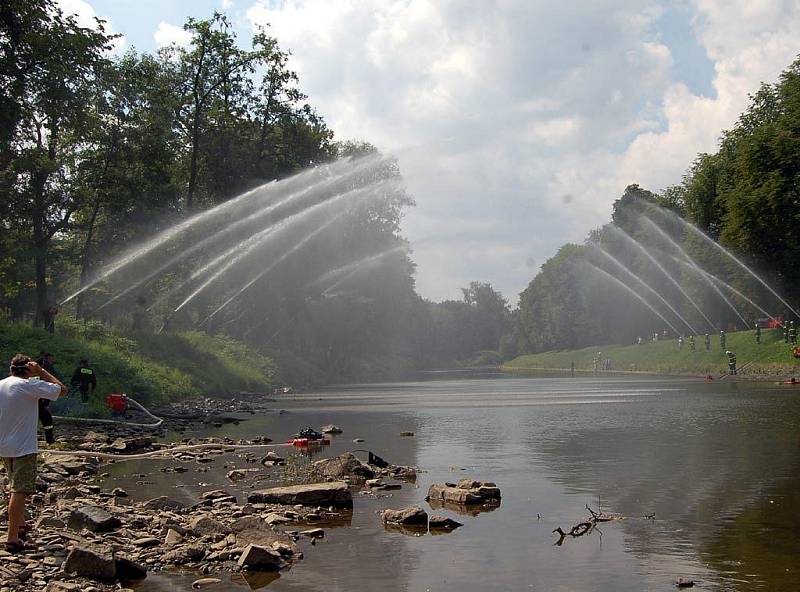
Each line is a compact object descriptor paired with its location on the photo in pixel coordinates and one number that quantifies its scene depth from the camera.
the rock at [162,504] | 15.81
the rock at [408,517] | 15.16
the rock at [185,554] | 12.42
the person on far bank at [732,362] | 71.91
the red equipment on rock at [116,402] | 34.88
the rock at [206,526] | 13.66
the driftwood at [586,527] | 14.34
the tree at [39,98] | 40.81
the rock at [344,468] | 20.50
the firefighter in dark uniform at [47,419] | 17.05
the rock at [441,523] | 14.97
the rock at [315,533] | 14.32
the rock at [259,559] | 12.16
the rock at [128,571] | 11.55
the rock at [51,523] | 13.67
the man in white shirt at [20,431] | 12.27
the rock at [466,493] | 17.16
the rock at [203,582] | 11.34
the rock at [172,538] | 13.16
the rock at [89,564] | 11.23
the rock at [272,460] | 23.38
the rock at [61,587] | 10.27
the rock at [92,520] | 13.56
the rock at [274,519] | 15.02
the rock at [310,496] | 16.84
